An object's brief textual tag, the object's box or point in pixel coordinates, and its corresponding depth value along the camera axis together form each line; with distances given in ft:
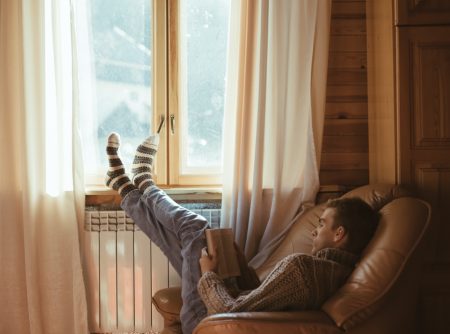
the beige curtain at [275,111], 8.05
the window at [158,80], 8.64
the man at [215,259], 5.10
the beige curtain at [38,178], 7.94
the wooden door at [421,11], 6.79
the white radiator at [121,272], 8.27
